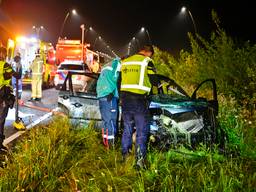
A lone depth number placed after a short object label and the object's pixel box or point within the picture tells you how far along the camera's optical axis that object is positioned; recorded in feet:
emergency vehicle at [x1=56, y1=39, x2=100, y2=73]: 55.73
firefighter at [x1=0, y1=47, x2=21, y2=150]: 12.84
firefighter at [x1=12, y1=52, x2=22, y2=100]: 22.79
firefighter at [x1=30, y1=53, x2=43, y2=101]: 30.02
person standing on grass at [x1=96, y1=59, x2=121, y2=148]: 13.37
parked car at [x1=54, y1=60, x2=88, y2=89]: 37.15
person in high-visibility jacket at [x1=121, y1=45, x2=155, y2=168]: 11.53
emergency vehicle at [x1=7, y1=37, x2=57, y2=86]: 41.24
